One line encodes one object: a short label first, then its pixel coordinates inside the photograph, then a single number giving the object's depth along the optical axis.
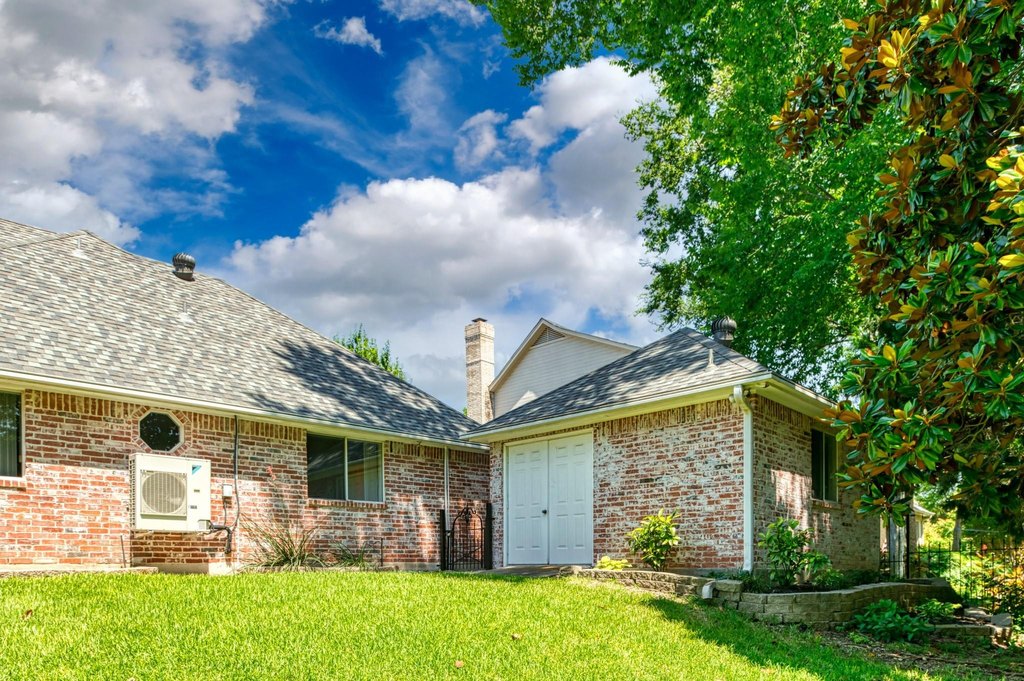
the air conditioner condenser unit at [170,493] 11.34
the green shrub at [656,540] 11.86
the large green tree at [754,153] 14.26
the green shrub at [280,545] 12.92
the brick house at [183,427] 10.95
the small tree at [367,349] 29.97
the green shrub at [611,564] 11.85
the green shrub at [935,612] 10.49
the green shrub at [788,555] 10.68
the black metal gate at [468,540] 15.44
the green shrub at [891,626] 9.59
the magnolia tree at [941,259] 5.97
